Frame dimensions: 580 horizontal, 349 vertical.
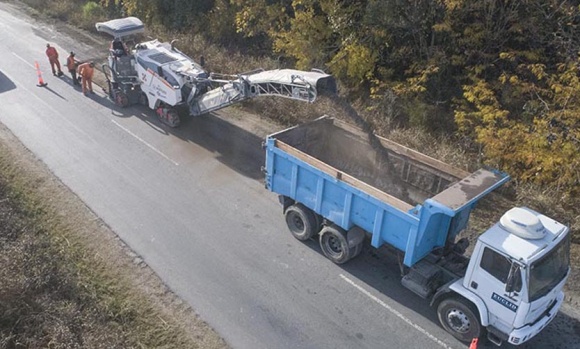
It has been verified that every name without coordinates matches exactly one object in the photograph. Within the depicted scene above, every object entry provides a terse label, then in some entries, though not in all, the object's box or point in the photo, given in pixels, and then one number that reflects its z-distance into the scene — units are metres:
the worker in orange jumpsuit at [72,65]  16.74
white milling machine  10.27
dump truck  6.95
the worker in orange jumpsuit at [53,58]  17.28
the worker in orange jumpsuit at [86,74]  16.09
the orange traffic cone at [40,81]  16.97
